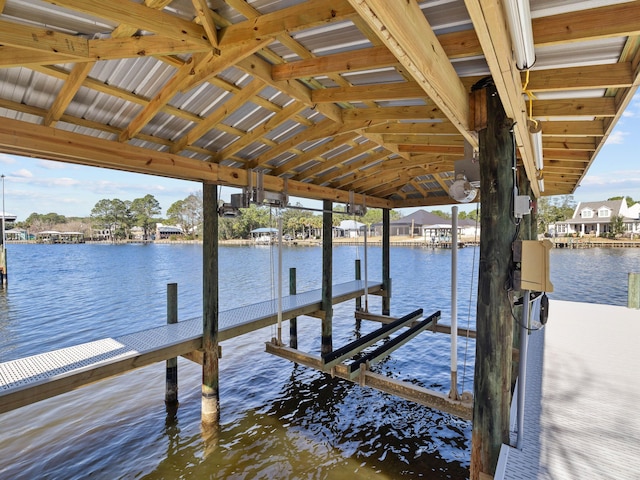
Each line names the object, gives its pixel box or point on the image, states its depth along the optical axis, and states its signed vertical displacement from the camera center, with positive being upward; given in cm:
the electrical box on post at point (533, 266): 226 -25
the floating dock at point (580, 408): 243 -179
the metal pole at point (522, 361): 261 -109
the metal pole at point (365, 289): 772 -145
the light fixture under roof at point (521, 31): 117 +79
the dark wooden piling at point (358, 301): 893 -207
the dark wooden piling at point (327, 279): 662 -99
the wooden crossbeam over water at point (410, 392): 289 -157
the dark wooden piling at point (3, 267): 1619 -181
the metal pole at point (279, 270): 488 -62
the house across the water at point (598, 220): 3903 +107
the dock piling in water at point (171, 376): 499 -223
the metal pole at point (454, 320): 300 -83
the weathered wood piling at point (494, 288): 239 -43
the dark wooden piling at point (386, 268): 910 -107
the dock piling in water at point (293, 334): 718 -229
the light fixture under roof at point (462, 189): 295 +35
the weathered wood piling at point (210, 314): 449 -115
